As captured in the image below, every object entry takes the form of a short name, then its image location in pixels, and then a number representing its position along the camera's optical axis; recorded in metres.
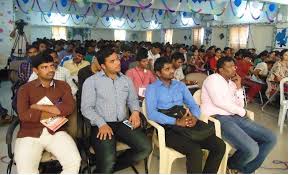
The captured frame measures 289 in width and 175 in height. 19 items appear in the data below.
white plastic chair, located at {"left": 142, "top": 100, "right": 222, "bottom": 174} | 1.74
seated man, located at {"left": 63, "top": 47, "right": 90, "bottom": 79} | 3.30
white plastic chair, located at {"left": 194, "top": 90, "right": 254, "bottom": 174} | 1.89
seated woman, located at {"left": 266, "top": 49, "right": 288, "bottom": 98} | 3.70
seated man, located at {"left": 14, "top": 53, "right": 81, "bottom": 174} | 1.51
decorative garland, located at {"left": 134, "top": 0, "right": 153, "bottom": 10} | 6.75
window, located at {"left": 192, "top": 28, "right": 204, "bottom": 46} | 10.39
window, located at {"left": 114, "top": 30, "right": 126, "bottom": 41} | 14.11
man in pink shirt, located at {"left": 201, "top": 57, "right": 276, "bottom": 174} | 1.85
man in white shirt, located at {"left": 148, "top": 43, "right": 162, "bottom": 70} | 4.73
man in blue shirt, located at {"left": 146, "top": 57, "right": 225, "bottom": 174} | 1.71
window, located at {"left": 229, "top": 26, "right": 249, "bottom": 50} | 8.30
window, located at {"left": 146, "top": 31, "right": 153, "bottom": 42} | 14.66
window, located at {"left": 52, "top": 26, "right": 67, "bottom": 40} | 11.93
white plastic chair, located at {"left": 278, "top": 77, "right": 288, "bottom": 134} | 3.04
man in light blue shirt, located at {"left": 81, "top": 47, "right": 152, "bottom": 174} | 1.70
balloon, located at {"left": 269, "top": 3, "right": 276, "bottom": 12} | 6.91
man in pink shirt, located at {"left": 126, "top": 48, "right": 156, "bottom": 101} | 2.62
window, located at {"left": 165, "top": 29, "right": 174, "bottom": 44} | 12.81
